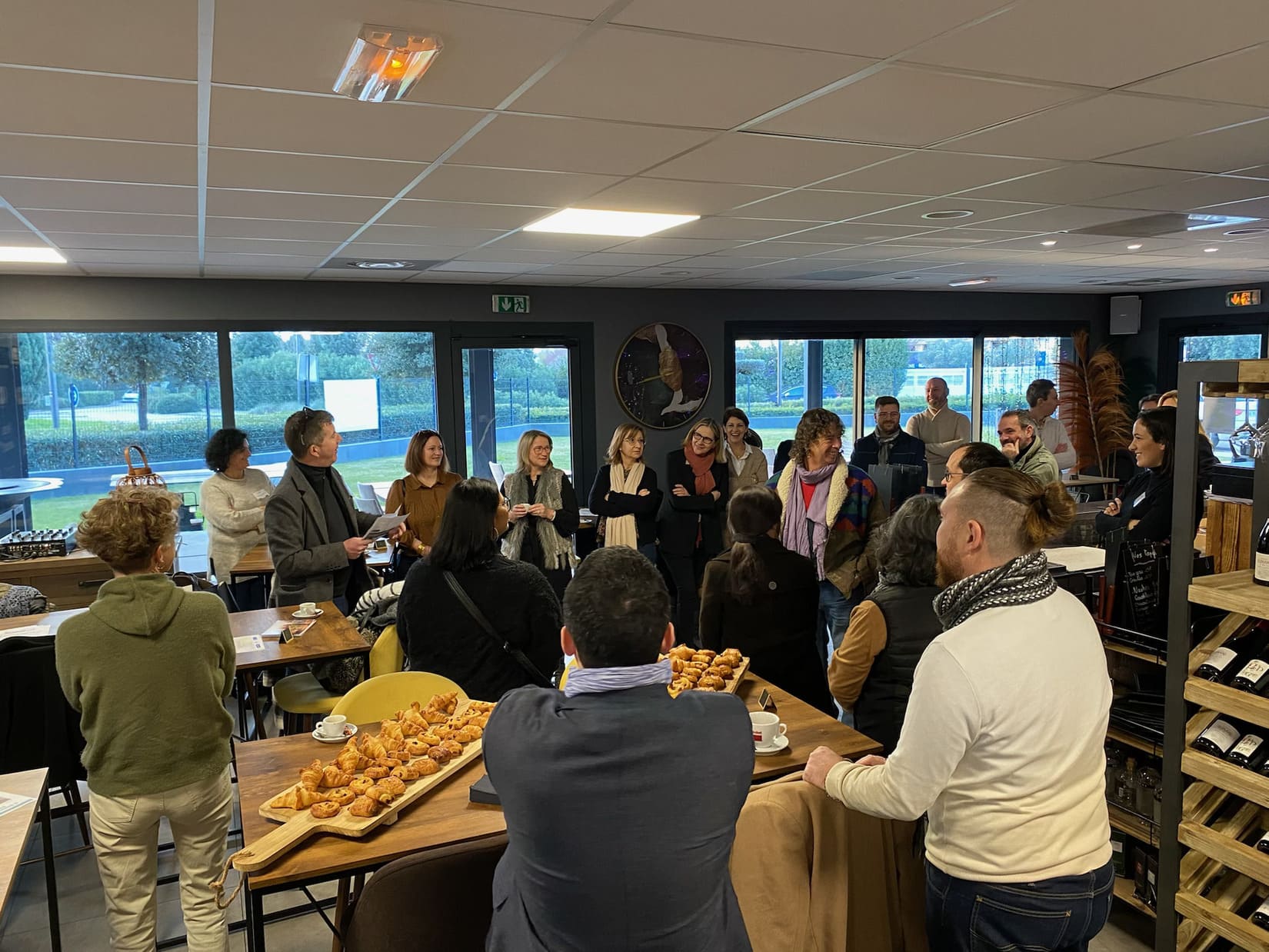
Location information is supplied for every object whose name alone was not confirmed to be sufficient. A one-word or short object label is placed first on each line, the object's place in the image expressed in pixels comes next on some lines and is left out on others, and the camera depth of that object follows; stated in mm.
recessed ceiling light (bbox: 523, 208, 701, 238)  4250
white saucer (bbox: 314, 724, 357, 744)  2451
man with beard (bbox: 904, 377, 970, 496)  7730
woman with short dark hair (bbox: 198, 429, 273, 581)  5141
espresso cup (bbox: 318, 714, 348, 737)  2465
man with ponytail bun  1684
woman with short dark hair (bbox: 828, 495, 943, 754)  2584
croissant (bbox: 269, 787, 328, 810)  2016
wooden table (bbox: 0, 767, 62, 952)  1924
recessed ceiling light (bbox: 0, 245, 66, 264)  4999
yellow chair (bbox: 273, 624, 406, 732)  3508
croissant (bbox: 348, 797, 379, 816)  1964
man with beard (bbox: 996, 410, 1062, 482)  5266
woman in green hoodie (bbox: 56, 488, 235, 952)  2420
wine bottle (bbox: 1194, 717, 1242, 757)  2252
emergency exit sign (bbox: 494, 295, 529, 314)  7471
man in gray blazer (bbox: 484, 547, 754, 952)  1412
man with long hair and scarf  4602
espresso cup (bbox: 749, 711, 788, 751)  2344
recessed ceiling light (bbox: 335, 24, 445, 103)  1940
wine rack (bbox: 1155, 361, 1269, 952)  2189
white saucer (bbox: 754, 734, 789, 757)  2324
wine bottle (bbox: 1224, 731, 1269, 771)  2197
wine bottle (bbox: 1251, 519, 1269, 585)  2203
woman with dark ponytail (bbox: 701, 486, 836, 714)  3139
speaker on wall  10070
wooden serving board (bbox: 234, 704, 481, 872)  1814
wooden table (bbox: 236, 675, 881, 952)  1842
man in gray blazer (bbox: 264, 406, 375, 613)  4156
